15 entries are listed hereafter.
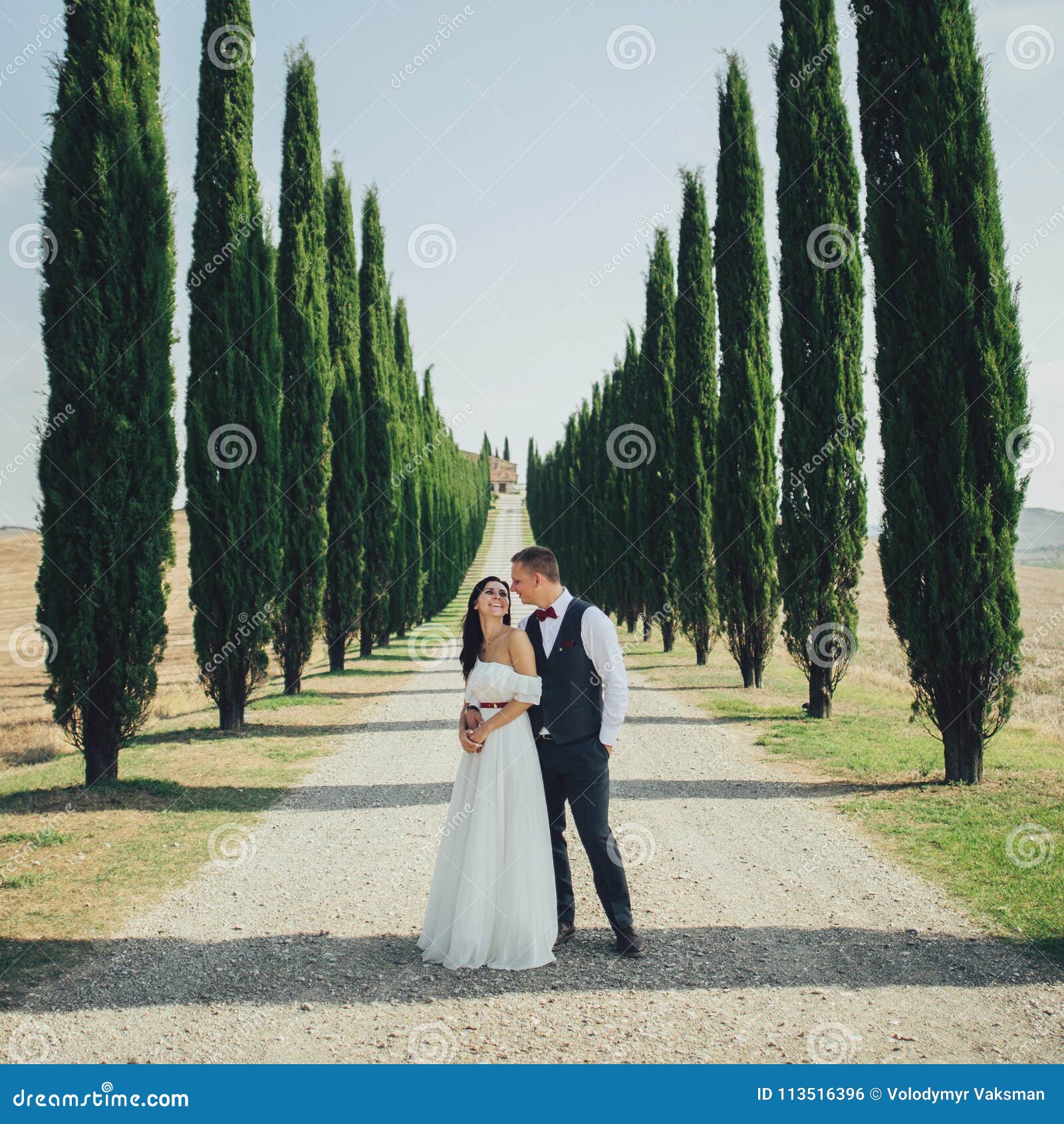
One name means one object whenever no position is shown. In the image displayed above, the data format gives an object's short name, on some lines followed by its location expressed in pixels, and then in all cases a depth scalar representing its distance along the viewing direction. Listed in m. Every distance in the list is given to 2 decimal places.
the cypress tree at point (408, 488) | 24.33
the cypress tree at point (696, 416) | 17.89
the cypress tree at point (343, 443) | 18.06
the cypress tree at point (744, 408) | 14.69
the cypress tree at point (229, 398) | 11.29
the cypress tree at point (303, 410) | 14.45
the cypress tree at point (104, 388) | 8.22
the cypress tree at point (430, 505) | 30.38
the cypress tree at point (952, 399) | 7.96
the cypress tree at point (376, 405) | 20.02
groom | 4.57
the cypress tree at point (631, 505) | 24.30
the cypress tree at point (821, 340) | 11.66
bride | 4.48
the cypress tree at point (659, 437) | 20.17
